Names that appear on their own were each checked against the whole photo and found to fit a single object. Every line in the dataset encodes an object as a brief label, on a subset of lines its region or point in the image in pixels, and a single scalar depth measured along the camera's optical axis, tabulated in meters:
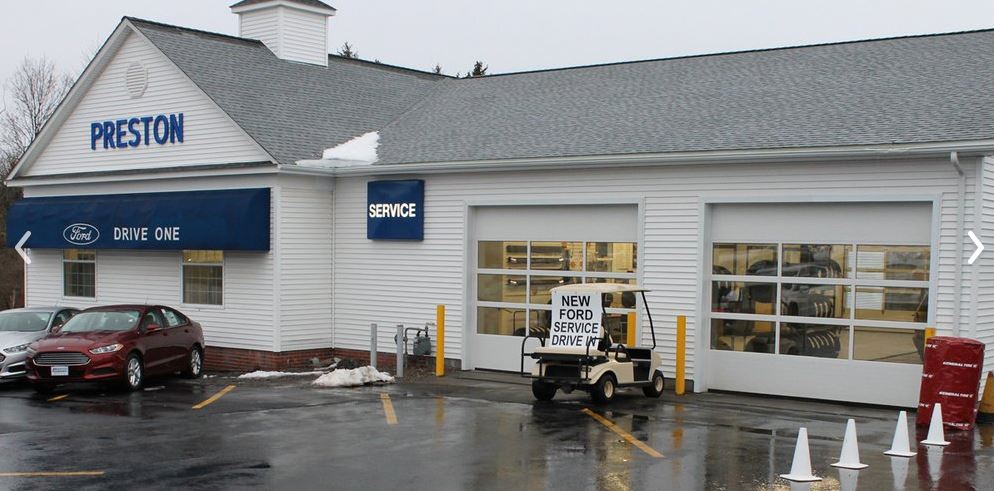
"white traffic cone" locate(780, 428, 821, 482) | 11.21
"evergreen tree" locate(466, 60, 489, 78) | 64.46
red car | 18.70
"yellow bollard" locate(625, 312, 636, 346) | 19.23
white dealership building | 16.91
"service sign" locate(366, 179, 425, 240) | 21.75
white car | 20.06
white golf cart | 16.39
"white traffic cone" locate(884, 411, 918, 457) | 12.78
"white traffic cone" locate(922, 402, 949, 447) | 13.47
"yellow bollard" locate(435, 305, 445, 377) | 20.78
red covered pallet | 14.45
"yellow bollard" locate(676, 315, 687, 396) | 18.06
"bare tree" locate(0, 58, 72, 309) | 53.56
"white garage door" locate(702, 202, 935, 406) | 16.67
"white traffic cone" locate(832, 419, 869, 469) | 11.98
